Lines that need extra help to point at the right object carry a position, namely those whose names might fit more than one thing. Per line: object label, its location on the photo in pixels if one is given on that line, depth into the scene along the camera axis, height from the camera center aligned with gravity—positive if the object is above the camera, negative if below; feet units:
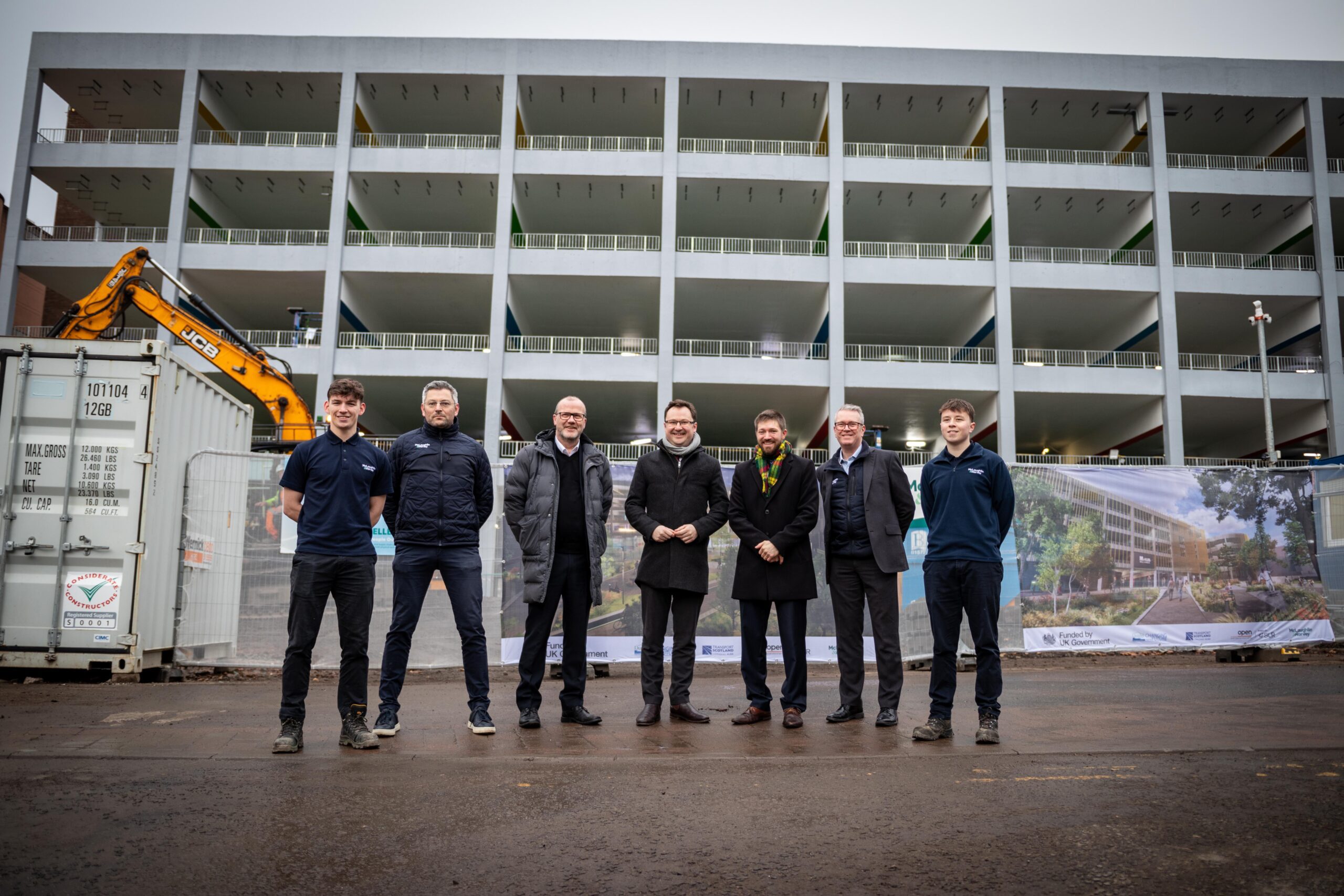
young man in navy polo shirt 15.97 +0.03
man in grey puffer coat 18.45 +0.48
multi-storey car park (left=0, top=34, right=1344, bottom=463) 94.99 +40.53
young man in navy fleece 16.76 +0.15
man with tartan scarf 19.08 +0.15
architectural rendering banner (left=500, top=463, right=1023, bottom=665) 30.32 -1.80
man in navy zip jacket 17.37 +0.25
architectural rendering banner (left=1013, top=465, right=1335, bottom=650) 32.65 +0.35
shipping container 27.17 +1.30
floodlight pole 87.04 +20.23
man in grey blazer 19.08 +0.27
